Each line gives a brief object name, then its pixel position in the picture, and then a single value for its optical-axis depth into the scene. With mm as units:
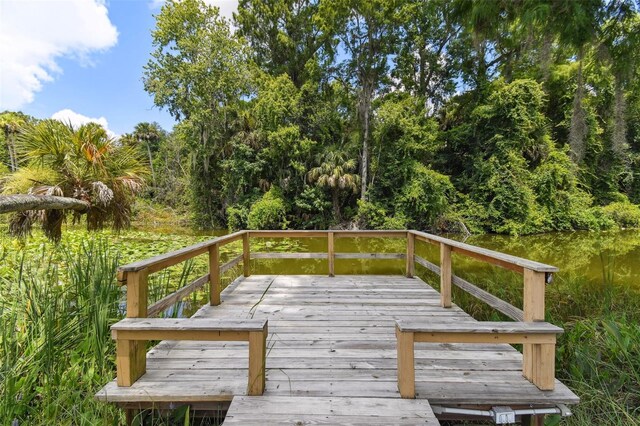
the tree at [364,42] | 14117
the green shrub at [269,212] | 15188
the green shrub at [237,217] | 16266
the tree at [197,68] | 15227
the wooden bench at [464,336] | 1862
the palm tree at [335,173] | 14812
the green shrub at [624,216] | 15734
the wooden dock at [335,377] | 1787
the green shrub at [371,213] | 14742
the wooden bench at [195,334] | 1883
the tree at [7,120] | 18984
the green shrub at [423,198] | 14250
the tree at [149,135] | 28141
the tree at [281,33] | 16125
